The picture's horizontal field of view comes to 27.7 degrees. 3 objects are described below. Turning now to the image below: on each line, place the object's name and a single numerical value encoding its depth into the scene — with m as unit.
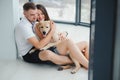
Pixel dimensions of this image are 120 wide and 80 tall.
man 2.59
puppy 2.64
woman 2.58
